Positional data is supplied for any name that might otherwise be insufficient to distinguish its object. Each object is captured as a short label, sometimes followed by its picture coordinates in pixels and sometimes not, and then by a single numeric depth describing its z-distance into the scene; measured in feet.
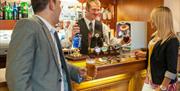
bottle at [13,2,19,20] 11.88
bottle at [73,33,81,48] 9.87
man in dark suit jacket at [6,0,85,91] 3.78
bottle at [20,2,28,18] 12.00
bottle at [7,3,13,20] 11.70
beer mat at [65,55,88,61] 7.59
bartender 9.32
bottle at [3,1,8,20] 11.64
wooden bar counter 6.89
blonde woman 6.22
